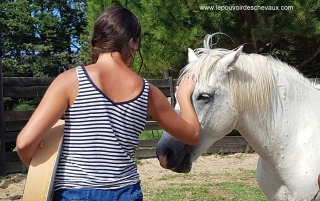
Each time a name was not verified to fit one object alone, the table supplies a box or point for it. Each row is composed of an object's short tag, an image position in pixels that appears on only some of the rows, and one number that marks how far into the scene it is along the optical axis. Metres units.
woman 1.25
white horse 2.10
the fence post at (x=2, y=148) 6.16
